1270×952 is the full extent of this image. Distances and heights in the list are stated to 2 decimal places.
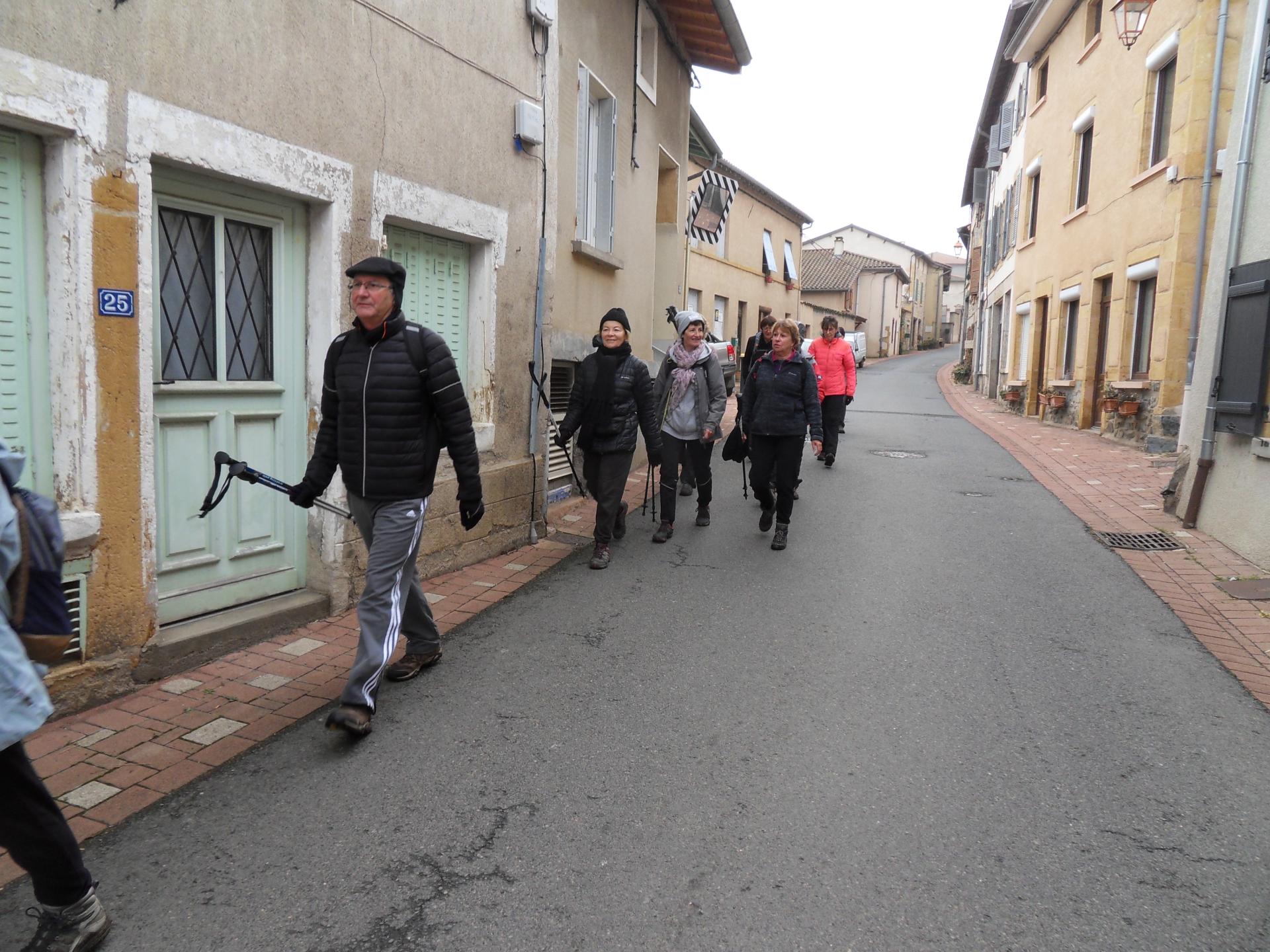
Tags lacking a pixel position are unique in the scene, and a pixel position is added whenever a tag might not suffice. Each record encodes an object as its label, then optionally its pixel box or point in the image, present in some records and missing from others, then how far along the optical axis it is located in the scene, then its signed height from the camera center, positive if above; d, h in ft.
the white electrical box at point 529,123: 22.17 +5.56
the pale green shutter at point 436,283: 20.22 +1.63
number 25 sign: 12.99 +0.52
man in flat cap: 12.78 -1.07
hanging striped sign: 48.03 +8.37
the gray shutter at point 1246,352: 21.45 +0.99
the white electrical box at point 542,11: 22.30 +8.30
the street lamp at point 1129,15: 37.73 +14.90
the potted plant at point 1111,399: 42.96 -0.49
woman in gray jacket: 24.48 -0.86
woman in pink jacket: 36.86 +0.26
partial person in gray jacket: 7.21 -3.86
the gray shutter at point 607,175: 30.40 +6.09
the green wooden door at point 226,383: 15.01 -0.61
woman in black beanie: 21.83 -1.15
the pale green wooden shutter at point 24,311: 12.24 +0.34
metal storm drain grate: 23.16 -3.78
